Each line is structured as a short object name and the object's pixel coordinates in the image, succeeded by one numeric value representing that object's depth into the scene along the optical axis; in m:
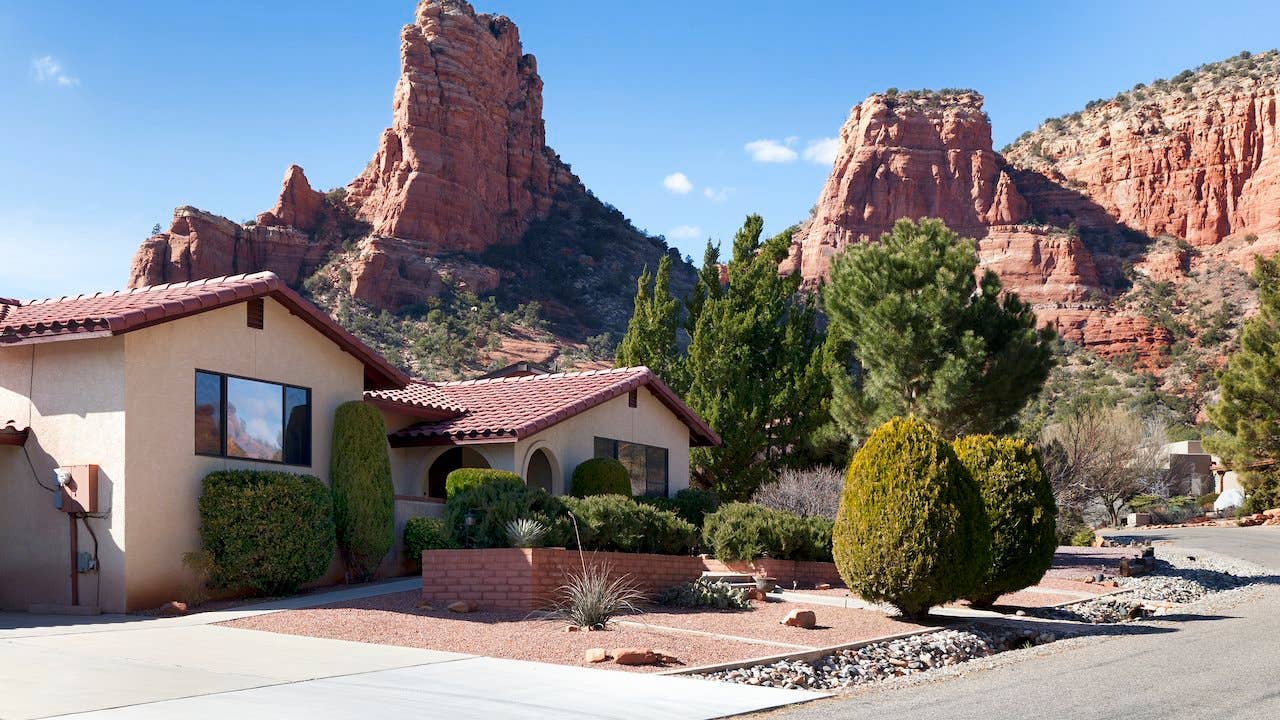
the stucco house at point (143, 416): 17.38
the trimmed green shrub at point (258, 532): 18.38
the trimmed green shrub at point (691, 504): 26.69
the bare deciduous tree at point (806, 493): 29.67
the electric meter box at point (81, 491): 17.25
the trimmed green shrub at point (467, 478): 21.92
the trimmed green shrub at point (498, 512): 17.47
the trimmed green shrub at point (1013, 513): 19.34
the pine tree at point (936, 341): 29.75
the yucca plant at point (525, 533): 16.97
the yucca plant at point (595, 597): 14.88
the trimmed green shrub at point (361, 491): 20.50
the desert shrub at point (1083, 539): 37.56
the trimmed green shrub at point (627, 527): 18.30
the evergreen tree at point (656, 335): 37.31
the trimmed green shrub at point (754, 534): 21.59
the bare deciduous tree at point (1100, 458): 44.56
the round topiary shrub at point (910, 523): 16.45
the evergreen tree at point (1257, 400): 43.28
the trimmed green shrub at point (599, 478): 24.64
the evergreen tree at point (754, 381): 33.22
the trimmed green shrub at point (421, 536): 22.12
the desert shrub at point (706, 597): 18.03
